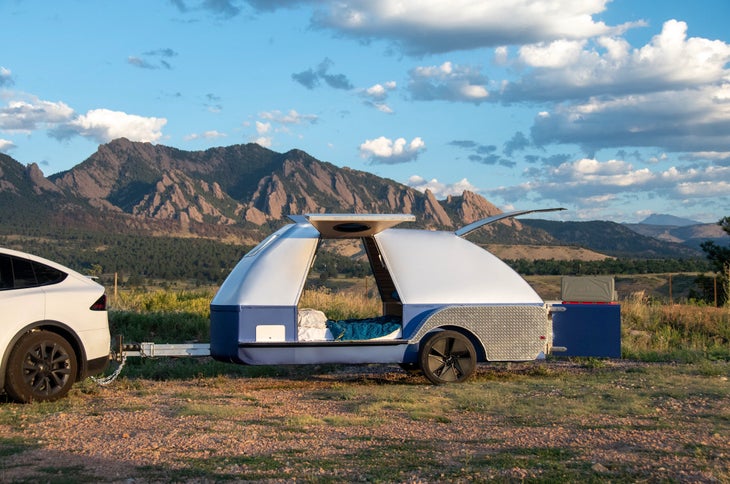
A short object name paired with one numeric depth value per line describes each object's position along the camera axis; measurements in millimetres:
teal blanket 10836
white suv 8945
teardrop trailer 10359
